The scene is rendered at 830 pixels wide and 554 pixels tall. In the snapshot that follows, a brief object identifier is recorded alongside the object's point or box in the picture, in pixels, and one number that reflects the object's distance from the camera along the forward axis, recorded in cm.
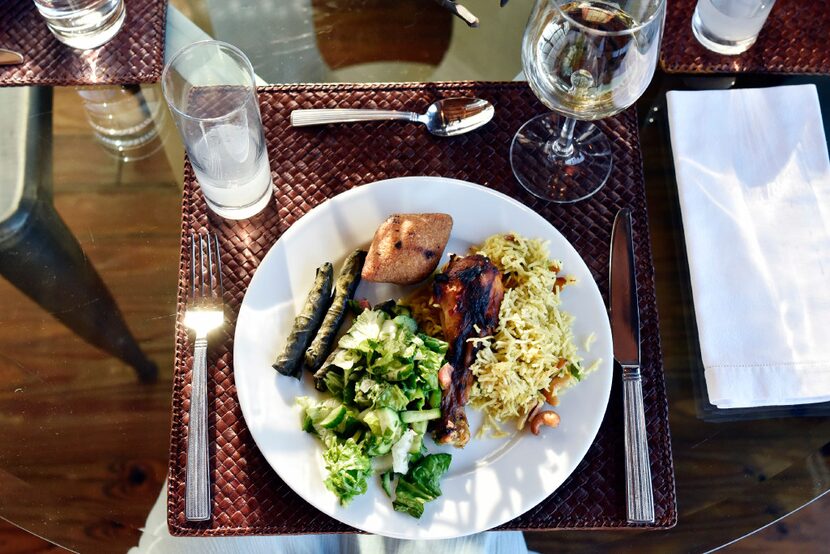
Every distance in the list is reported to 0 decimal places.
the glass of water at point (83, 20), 139
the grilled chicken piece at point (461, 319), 118
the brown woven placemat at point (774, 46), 147
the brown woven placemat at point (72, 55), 143
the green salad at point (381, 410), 112
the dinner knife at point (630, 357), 120
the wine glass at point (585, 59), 113
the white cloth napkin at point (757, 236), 125
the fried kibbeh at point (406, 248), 123
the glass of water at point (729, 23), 139
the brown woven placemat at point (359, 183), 120
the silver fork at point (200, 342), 119
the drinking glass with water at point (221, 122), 124
